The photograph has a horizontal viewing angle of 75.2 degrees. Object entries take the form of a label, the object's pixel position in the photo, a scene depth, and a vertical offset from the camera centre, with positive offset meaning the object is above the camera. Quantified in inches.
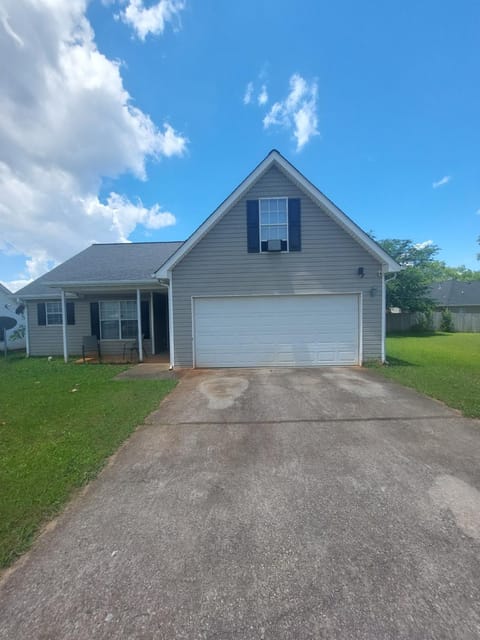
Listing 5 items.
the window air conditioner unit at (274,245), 370.9 +76.4
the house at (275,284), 372.2 +30.4
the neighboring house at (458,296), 1266.0 +45.3
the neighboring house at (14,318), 691.4 -16.4
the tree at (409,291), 946.7 +49.5
